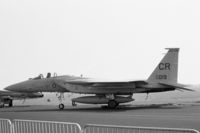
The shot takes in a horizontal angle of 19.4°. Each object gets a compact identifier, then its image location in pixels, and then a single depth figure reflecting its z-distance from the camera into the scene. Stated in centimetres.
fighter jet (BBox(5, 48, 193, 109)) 3721
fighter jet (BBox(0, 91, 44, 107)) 5681
